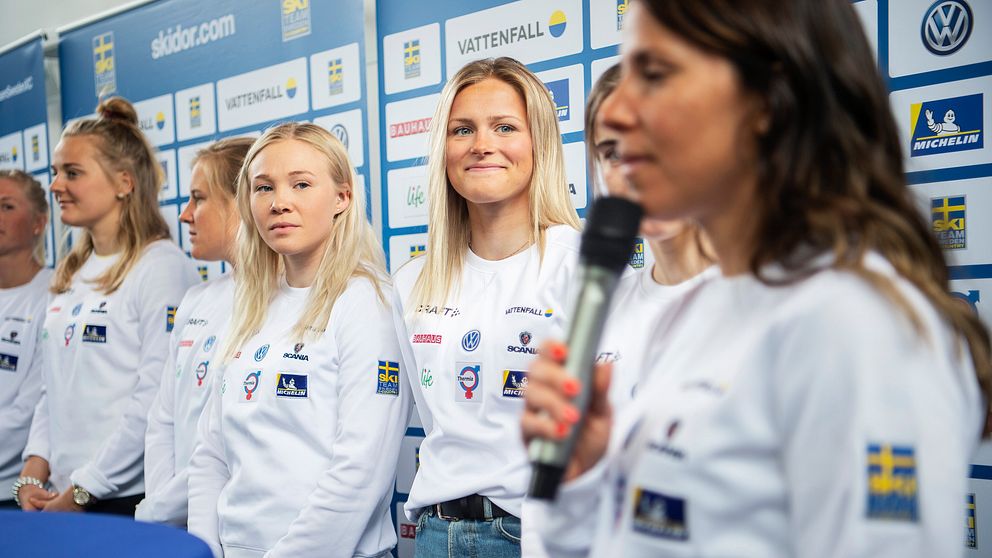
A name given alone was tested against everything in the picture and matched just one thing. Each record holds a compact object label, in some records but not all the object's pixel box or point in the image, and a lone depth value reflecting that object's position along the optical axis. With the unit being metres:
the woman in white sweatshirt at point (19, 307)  3.48
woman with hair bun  2.87
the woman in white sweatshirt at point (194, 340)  2.55
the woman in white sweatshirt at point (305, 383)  2.04
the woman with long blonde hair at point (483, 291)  1.80
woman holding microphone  0.67
